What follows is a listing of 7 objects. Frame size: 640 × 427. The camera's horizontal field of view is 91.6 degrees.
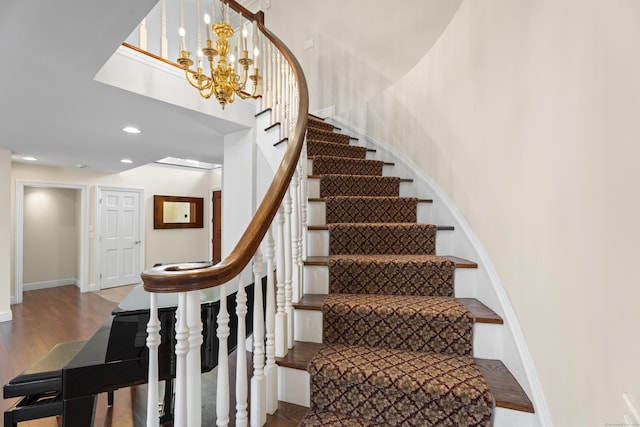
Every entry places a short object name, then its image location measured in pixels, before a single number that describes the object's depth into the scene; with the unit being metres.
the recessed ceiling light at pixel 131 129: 3.28
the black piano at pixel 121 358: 1.54
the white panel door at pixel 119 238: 6.23
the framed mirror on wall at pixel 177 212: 6.92
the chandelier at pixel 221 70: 2.27
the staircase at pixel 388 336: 1.19
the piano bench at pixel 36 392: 1.63
